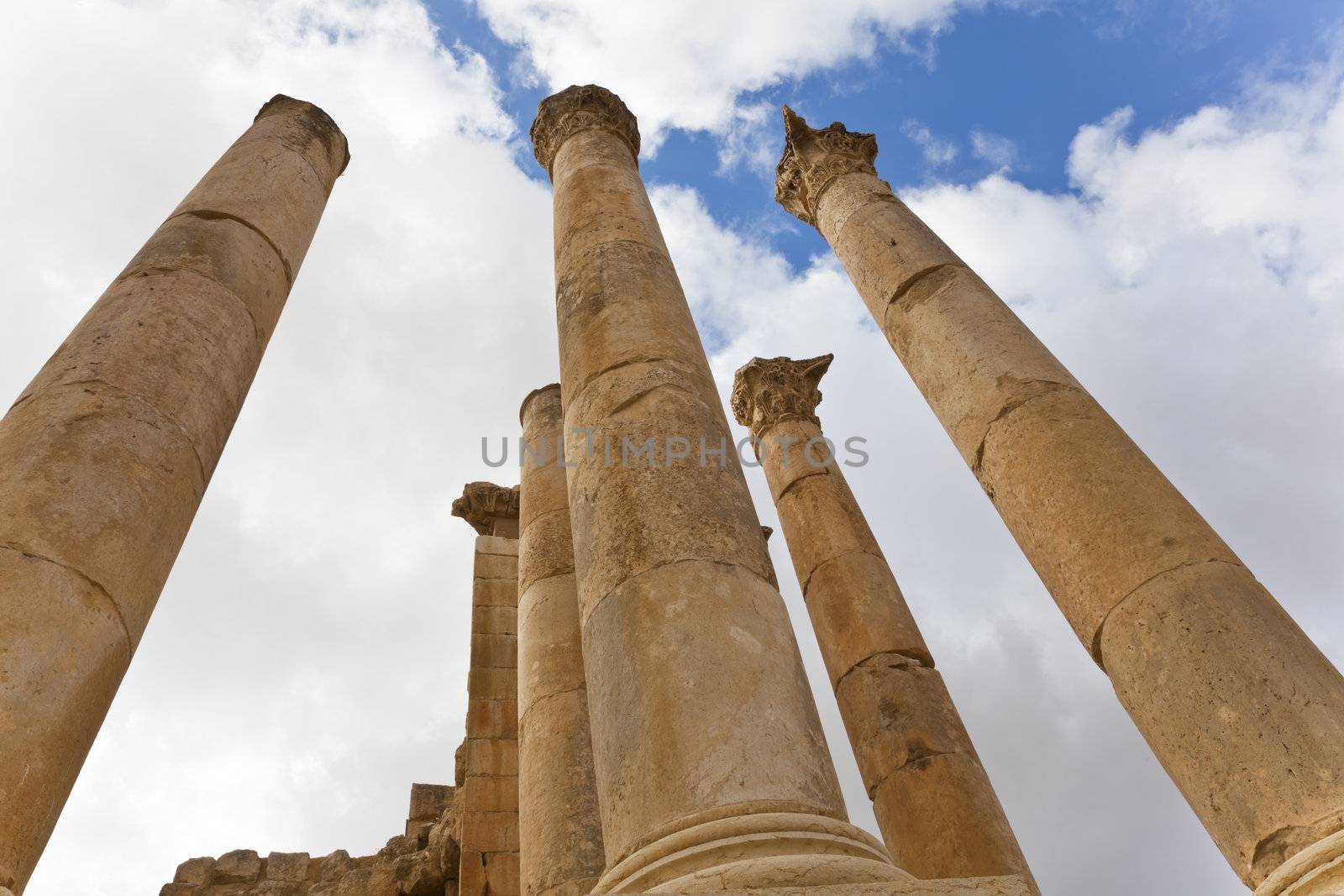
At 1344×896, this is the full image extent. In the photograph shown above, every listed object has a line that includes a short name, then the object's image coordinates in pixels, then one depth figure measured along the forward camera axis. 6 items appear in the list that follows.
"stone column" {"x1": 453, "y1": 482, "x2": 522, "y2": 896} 12.82
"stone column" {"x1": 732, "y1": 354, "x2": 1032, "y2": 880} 12.91
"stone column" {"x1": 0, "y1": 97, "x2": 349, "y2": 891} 5.86
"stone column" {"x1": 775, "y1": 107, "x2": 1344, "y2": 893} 6.52
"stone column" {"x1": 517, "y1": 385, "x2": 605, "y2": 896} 10.46
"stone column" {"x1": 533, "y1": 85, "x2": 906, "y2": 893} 5.48
